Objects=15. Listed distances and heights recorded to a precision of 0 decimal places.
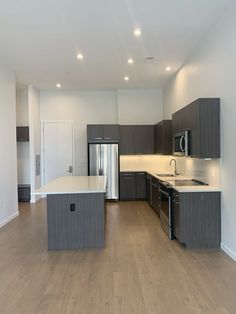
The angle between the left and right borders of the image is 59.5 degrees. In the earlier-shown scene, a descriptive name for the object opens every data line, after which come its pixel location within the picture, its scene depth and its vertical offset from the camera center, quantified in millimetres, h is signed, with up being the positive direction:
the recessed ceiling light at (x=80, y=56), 4042 +1958
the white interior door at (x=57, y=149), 6467 +171
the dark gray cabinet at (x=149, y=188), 5384 -934
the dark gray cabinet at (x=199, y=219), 3072 -989
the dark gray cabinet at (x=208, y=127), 3078 +384
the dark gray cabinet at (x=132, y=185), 6046 -921
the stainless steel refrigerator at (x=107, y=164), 5930 -287
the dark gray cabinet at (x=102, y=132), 6040 +643
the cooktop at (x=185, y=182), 3531 -527
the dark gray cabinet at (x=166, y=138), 5174 +401
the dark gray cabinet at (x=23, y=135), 5982 +578
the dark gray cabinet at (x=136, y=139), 6167 +434
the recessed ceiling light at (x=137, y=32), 3242 +1950
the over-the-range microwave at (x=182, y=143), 3473 +176
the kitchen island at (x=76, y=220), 3115 -995
